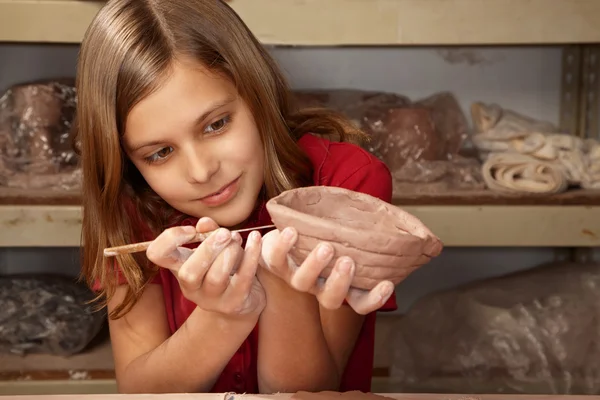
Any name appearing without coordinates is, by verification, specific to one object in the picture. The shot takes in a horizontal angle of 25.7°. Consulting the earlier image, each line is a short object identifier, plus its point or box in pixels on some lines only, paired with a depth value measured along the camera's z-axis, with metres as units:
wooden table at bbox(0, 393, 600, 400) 1.15
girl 1.21
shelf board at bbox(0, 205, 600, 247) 1.60
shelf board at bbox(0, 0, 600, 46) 1.59
